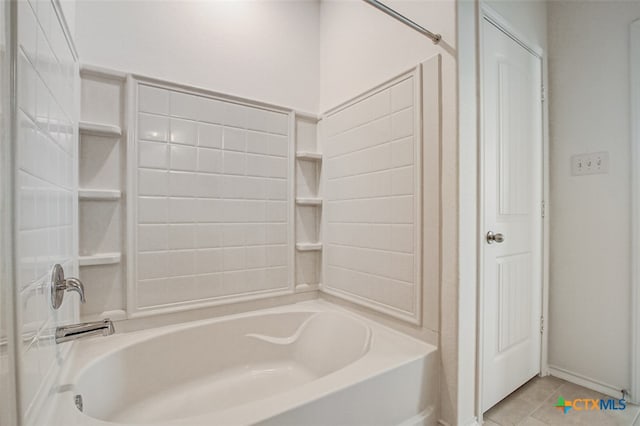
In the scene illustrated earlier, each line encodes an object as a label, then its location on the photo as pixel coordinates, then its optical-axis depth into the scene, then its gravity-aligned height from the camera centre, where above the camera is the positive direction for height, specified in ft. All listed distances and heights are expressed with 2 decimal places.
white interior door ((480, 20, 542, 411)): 4.96 -0.01
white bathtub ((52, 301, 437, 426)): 3.36 -2.34
